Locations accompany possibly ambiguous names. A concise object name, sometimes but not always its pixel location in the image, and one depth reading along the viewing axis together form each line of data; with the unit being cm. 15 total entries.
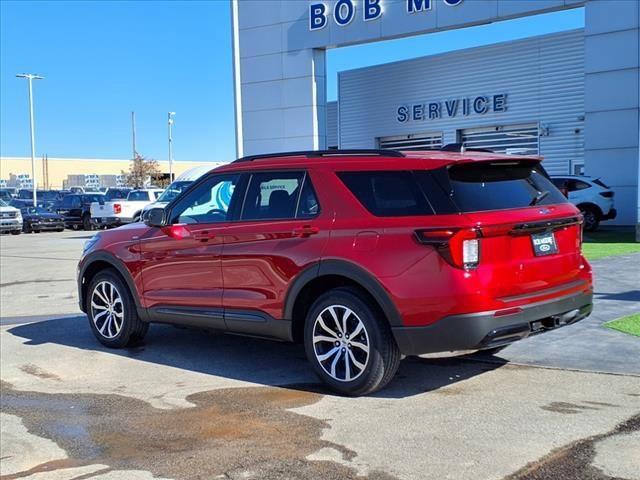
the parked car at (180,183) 2205
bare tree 8050
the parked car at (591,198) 1964
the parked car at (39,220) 3369
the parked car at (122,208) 2892
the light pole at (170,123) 5944
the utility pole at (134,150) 7927
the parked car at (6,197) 4027
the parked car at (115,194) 3714
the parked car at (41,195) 5453
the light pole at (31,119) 4781
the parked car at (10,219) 3206
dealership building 2003
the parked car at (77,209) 3472
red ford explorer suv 500
